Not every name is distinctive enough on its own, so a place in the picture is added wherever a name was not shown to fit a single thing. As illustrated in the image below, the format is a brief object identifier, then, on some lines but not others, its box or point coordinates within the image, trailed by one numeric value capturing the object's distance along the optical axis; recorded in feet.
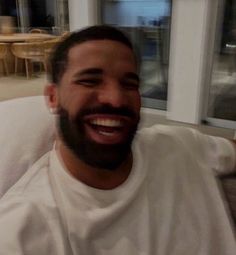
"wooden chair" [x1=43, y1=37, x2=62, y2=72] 18.14
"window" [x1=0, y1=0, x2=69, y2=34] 22.45
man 2.65
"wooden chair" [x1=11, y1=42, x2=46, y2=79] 18.24
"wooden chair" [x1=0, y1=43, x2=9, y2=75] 19.18
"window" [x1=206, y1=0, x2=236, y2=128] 11.16
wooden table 19.39
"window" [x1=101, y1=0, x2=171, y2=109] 12.74
